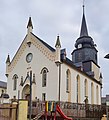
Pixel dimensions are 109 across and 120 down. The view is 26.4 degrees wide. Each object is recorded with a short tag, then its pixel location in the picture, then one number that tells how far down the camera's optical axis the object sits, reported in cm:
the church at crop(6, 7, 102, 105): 2825
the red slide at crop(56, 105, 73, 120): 1656
